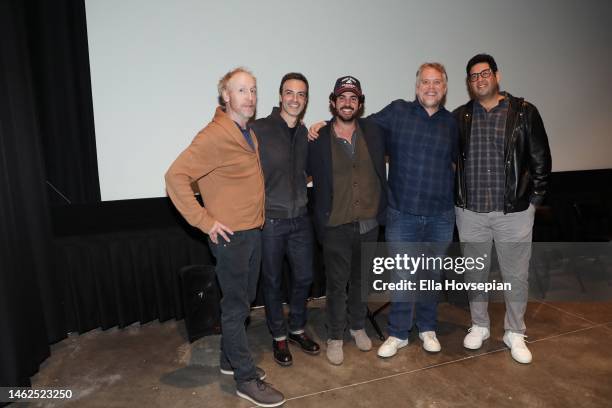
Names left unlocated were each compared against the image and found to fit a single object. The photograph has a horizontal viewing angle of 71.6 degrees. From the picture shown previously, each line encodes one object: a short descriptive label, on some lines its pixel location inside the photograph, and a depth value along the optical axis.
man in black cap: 2.50
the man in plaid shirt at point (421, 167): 2.55
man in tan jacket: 2.08
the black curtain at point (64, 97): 2.89
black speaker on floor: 2.96
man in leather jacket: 2.57
